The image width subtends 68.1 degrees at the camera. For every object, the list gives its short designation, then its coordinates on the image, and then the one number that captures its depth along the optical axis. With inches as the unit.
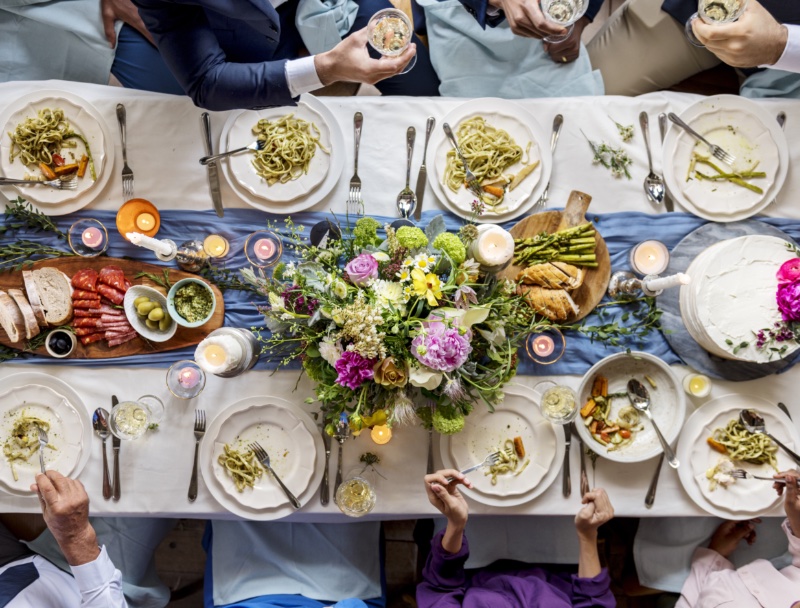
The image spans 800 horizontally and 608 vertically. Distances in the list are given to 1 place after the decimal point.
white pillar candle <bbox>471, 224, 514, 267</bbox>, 59.8
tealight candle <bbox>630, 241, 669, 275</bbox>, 71.6
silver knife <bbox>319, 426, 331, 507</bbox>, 72.2
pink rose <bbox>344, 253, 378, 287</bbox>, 54.4
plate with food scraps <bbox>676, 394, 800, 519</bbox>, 71.7
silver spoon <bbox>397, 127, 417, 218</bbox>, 74.0
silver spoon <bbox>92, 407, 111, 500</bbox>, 71.7
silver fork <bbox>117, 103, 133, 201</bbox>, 73.8
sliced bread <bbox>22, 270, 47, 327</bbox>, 68.9
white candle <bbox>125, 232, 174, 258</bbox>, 63.3
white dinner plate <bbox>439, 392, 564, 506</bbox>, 71.4
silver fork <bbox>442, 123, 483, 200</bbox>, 72.4
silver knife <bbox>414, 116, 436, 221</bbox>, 73.8
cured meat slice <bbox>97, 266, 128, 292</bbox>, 70.2
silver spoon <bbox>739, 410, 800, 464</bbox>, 71.7
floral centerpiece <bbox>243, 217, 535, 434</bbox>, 53.6
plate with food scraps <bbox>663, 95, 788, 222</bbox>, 73.0
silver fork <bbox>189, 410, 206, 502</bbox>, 72.1
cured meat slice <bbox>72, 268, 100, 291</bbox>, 69.9
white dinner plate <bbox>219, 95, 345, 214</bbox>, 72.7
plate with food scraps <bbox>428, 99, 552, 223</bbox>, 72.7
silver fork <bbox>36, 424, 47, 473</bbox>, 71.0
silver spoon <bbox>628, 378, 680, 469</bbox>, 71.3
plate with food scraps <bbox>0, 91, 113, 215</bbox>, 71.8
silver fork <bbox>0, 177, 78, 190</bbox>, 72.2
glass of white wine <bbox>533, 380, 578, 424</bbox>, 69.6
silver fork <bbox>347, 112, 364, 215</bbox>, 74.0
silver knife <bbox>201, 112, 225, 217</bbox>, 73.2
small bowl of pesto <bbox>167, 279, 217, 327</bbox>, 69.8
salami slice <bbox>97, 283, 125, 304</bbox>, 70.1
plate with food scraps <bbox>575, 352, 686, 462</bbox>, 70.8
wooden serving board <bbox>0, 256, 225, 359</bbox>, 72.1
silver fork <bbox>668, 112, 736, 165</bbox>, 72.8
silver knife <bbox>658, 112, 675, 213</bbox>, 74.4
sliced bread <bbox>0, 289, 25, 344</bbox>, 68.4
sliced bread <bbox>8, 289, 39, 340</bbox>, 68.7
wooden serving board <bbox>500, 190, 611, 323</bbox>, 71.7
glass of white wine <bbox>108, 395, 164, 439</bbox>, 69.9
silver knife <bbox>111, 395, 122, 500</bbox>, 71.7
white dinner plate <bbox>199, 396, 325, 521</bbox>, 71.2
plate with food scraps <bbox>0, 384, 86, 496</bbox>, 70.8
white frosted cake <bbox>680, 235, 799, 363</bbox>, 66.9
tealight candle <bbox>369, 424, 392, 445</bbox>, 70.2
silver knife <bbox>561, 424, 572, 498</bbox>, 72.2
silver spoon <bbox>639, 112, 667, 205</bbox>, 74.0
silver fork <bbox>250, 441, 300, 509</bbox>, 71.0
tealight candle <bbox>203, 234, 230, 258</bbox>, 72.2
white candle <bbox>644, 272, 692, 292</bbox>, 60.9
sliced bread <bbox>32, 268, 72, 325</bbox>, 69.7
